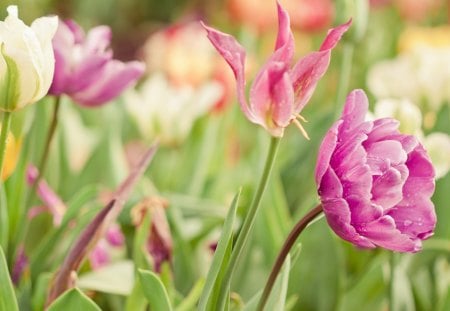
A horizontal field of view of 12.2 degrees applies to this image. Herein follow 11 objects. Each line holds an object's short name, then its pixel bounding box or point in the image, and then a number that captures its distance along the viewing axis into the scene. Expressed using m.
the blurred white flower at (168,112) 1.70
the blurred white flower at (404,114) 1.26
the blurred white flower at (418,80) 1.56
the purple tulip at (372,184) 1.04
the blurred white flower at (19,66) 1.08
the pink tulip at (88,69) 1.24
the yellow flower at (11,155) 1.38
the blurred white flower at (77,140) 1.60
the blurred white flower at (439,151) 1.28
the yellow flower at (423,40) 2.17
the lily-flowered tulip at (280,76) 1.06
